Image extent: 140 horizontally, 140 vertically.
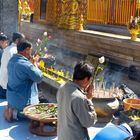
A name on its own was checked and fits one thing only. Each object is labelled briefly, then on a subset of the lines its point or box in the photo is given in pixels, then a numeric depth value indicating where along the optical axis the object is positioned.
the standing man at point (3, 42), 9.20
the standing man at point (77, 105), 4.27
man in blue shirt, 6.84
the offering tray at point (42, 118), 6.60
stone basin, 7.09
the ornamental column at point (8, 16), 12.02
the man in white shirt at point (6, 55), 8.12
